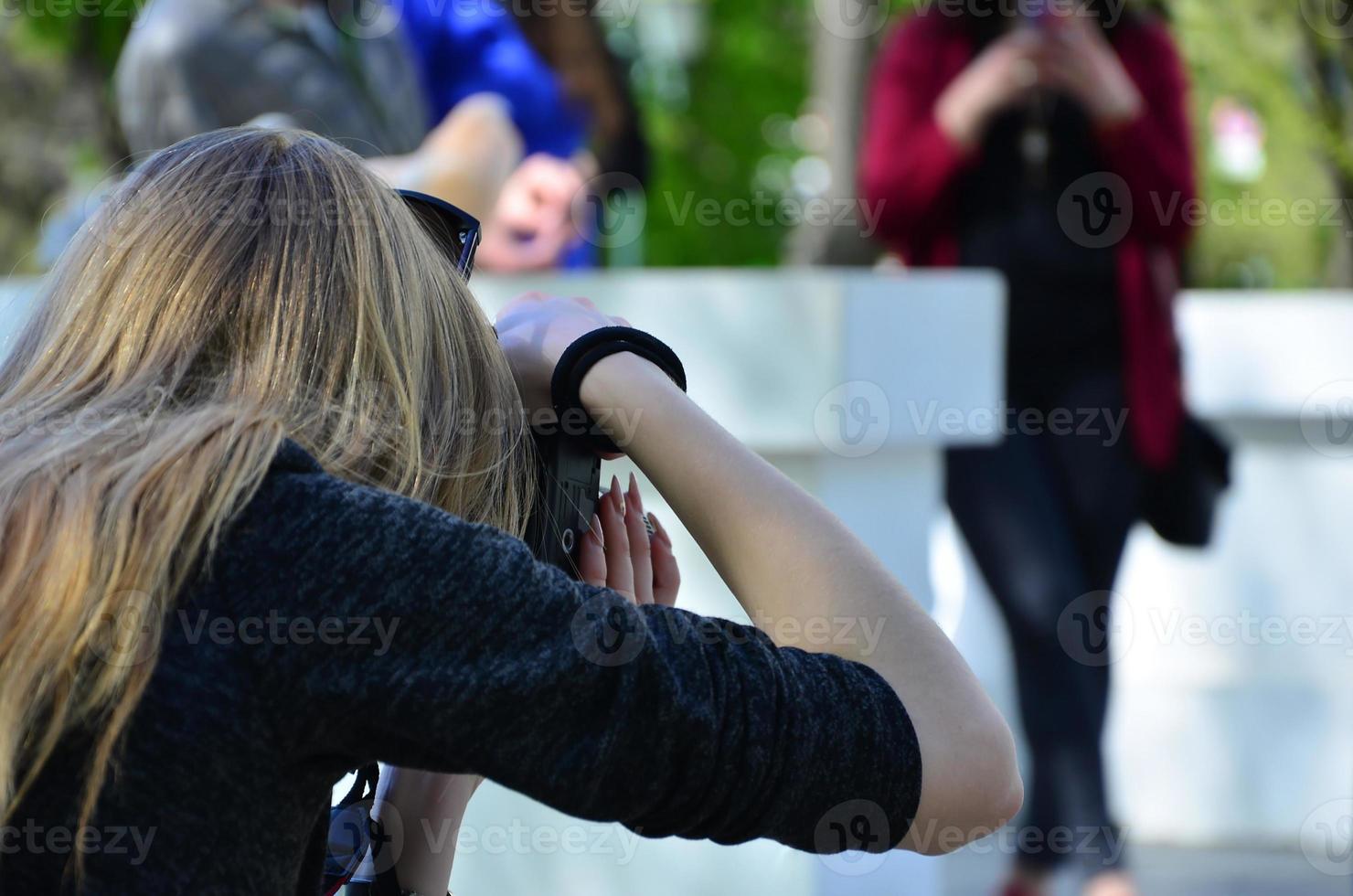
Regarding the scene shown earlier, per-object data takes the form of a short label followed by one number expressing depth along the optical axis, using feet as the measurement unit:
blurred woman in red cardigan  22.18
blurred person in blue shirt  21.07
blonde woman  6.87
